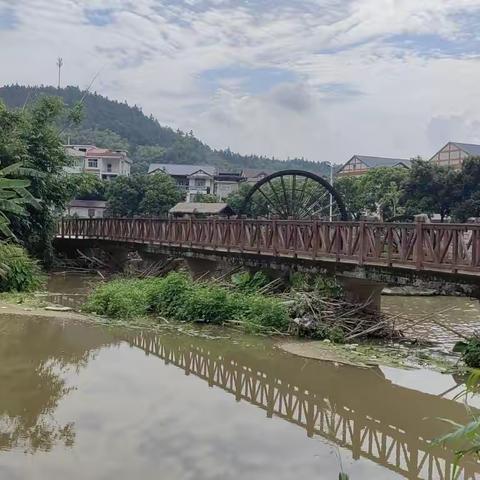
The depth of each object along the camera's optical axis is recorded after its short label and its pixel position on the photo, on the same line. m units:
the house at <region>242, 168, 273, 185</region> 79.32
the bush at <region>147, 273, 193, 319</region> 14.61
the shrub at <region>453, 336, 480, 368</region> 10.08
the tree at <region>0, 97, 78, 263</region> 22.95
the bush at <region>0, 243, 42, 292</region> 17.81
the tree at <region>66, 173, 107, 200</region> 26.25
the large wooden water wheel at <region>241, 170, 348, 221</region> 24.29
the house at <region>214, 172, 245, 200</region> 76.25
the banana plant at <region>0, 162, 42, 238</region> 14.27
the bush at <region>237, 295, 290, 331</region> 13.16
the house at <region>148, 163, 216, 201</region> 75.50
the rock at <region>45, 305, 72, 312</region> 15.28
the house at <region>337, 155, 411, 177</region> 75.44
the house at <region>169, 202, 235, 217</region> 40.51
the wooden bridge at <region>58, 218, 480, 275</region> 10.79
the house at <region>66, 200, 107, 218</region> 60.97
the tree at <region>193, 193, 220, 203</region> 53.88
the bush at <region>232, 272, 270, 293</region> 15.90
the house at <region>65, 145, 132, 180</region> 78.62
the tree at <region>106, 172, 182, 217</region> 50.56
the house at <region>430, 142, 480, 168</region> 62.06
